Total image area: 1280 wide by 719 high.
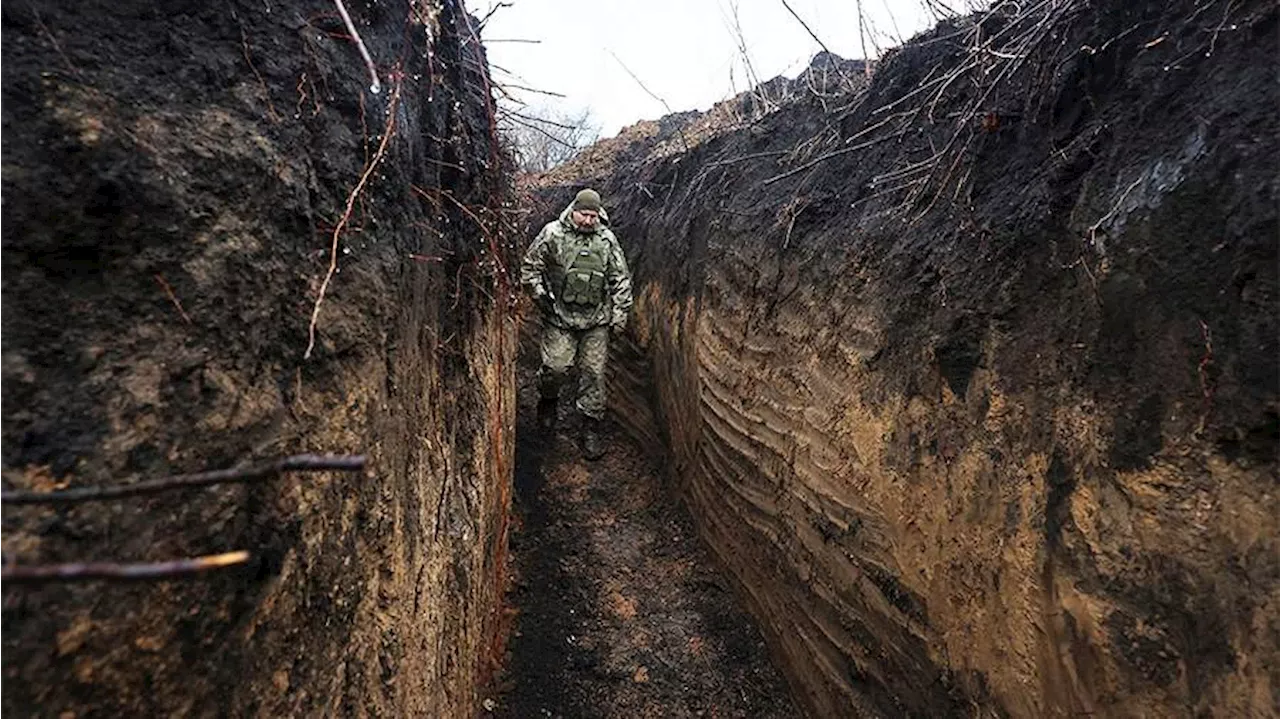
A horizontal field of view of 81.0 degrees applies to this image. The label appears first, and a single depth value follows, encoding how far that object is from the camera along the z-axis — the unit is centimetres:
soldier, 582
